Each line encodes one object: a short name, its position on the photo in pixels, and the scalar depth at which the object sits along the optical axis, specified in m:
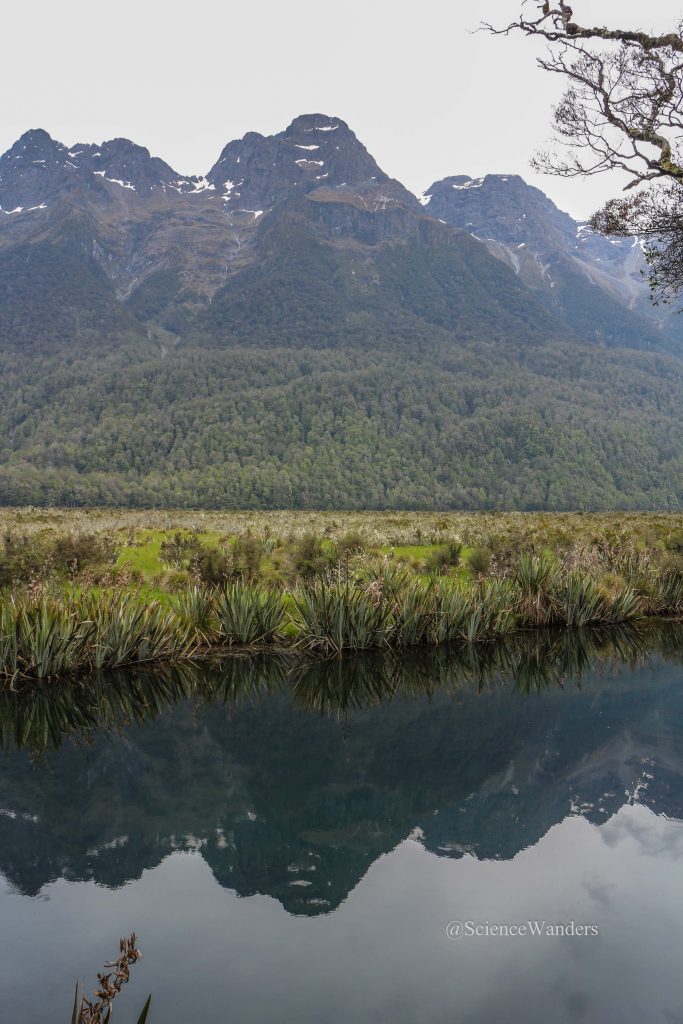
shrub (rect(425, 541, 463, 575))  23.37
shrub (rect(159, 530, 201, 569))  23.17
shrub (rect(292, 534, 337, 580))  21.06
